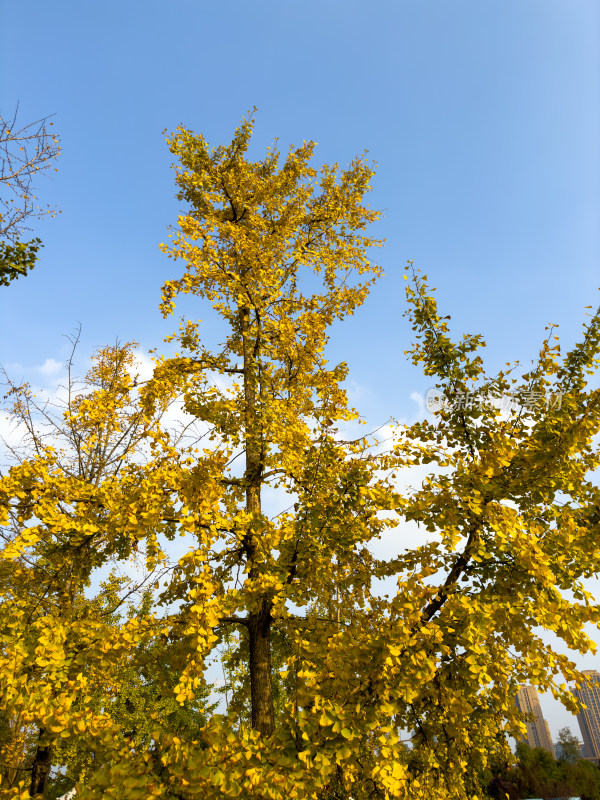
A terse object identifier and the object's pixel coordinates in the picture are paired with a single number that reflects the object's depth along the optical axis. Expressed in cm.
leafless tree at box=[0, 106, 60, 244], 543
